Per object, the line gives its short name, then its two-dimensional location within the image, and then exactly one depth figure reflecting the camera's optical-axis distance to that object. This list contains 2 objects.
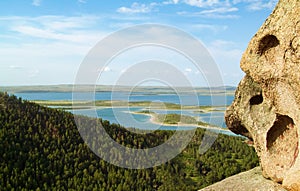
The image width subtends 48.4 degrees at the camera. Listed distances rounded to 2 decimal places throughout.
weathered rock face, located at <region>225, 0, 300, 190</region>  8.24
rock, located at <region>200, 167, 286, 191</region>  10.63
